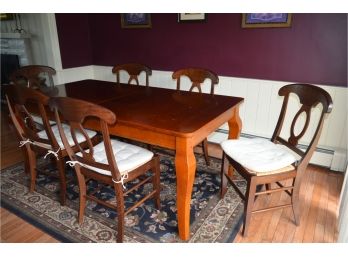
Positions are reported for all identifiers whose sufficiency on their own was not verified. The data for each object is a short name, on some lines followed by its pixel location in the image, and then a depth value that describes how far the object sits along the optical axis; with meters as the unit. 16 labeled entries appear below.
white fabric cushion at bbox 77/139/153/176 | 1.59
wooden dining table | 1.48
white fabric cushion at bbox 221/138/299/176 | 1.58
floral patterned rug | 1.71
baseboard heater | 2.38
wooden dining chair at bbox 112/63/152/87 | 2.71
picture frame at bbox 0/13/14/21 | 4.02
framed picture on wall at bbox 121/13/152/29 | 3.16
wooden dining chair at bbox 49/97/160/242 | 1.35
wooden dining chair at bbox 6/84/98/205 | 1.70
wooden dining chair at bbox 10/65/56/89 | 2.48
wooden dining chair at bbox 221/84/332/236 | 1.57
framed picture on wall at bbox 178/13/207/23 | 2.79
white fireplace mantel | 3.69
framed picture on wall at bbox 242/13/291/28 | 2.40
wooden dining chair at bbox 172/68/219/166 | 2.33
